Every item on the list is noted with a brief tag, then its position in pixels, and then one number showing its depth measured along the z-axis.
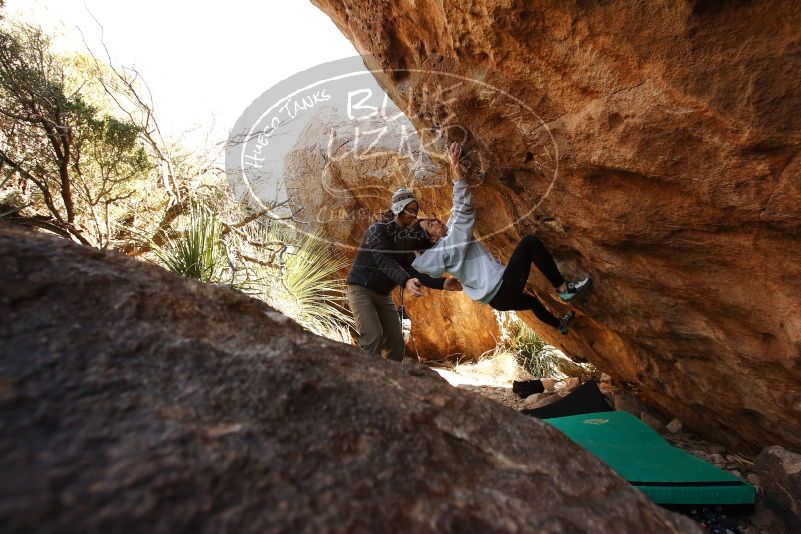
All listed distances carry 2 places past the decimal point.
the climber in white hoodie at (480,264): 3.86
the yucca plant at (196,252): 5.63
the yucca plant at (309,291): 7.20
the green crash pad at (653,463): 2.74
